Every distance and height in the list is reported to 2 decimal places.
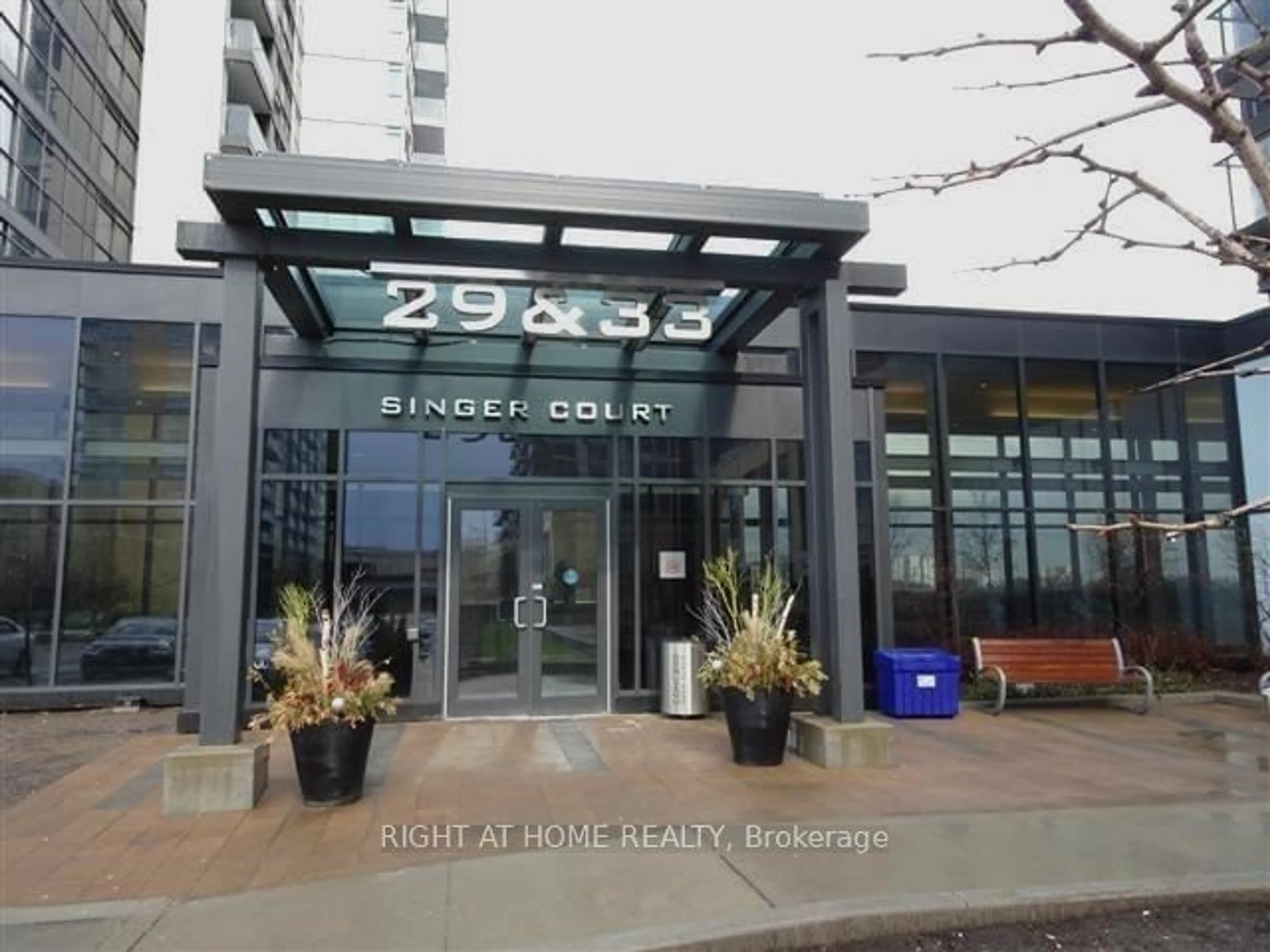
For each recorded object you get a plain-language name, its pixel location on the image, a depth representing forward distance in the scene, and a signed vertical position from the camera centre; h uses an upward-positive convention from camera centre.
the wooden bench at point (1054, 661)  10.51 -0.88
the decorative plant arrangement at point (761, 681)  7.41 -0.77
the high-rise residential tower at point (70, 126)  24.30 +14.14
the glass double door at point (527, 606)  10.12 -0.21
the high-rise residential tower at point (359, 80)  40.31 +22.63
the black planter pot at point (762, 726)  7.39 -1.13
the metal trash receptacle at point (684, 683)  10.00 -1.05
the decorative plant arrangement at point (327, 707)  6.25 -0.82
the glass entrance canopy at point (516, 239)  6.75 +2.84
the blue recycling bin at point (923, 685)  10.08 -1.10
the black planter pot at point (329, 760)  6.29 -1.19
